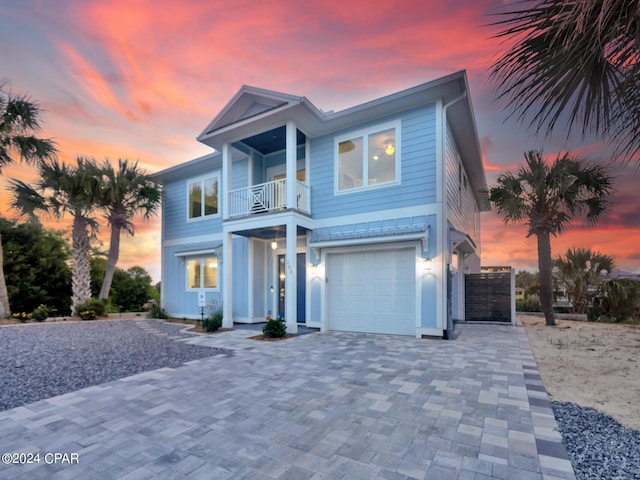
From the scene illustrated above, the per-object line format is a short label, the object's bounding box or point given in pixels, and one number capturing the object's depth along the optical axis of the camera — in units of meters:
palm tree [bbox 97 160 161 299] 12.12
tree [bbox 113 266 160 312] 16.58
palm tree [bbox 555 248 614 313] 11.23
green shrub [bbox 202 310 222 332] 8.77
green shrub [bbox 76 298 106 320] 12.03
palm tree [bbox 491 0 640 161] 2.71
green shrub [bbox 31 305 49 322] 11.21
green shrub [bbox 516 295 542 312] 13.24
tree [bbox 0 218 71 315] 13.38
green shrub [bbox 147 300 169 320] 12.62
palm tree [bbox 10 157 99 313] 11.54
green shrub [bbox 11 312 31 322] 11.31
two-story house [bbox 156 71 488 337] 7.61
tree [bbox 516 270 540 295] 13.19
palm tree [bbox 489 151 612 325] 9.57
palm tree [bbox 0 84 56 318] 10.89
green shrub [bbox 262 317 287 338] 7.55
